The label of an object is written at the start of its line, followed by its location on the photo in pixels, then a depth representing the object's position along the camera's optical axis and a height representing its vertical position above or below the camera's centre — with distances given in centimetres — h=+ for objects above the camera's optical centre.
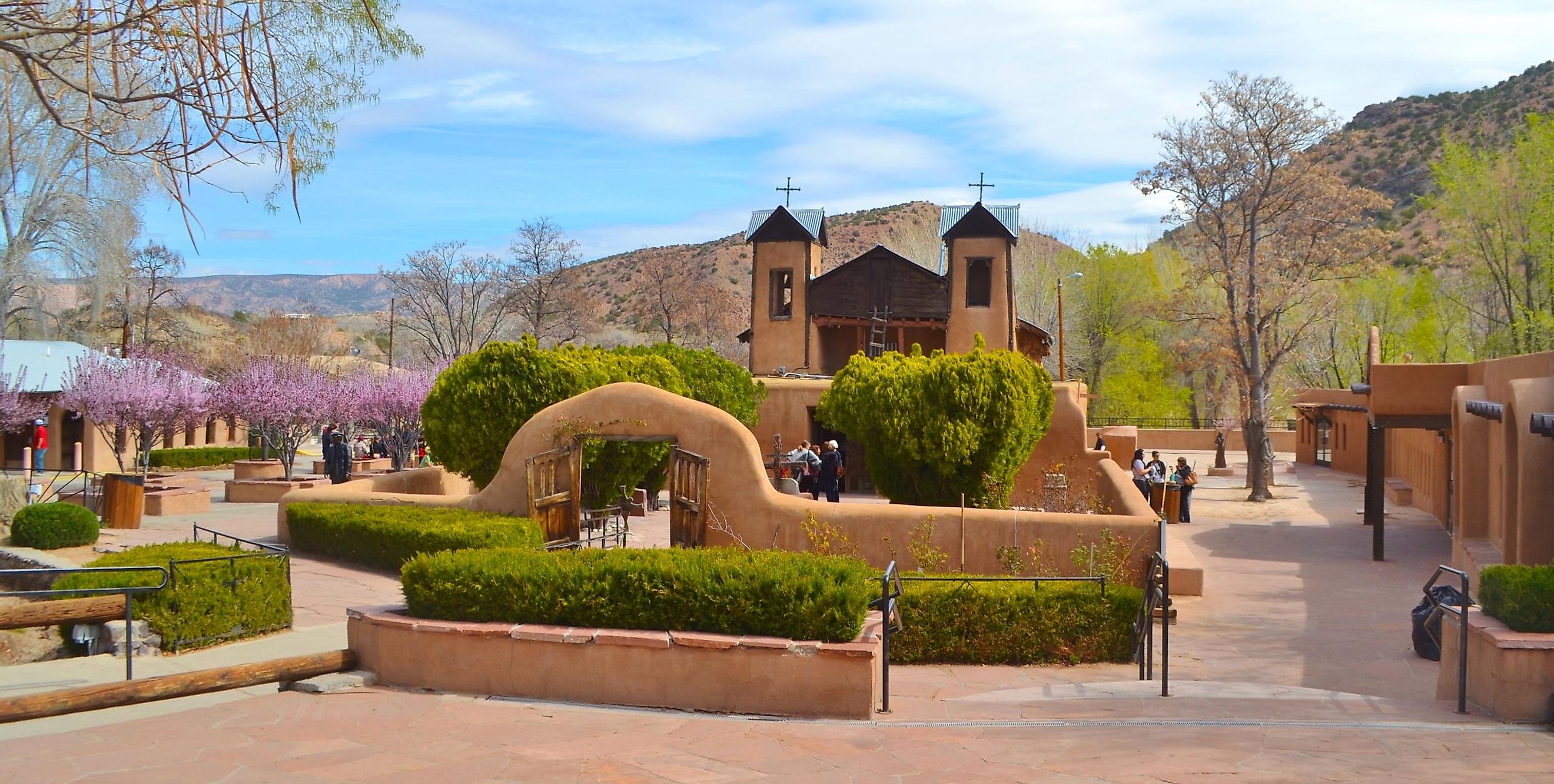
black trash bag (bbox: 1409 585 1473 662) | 1179 -239
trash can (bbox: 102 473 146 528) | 2033 -201
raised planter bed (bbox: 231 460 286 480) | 3019 -212
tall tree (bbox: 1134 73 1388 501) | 3138 +523
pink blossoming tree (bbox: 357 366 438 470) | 3247 -53
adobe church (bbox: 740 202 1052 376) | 3381 +318
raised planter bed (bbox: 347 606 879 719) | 779 -193
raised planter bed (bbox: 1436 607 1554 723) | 767 -184
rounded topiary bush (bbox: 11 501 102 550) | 1752 -215
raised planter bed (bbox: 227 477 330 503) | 2650 -234
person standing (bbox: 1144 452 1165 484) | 2525 -156
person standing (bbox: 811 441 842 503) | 2302 -157
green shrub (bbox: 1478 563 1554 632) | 816 -138
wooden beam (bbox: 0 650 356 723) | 730 -204
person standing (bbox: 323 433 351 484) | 2761 -176
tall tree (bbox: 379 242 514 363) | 5488 +471
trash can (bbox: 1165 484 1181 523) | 2586 -233
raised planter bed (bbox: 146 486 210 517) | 2331 -233
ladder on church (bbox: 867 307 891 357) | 3600 +221
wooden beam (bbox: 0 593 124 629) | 837 -174
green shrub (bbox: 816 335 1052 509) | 1819 -38
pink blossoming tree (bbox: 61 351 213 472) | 2617 -26
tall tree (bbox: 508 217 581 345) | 5322 +520
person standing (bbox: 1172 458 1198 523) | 2592 -184
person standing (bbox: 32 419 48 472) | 3094 -149
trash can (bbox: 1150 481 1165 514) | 2508 -206
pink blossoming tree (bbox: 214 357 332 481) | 2809 -33
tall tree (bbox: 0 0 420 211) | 515 +166
